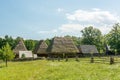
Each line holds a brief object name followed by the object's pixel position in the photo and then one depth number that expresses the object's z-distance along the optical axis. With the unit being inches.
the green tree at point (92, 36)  2205.6
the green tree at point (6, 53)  1052.7
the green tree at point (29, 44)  2517.4
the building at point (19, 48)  1607.0
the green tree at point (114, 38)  1866.8
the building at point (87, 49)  1662.9
